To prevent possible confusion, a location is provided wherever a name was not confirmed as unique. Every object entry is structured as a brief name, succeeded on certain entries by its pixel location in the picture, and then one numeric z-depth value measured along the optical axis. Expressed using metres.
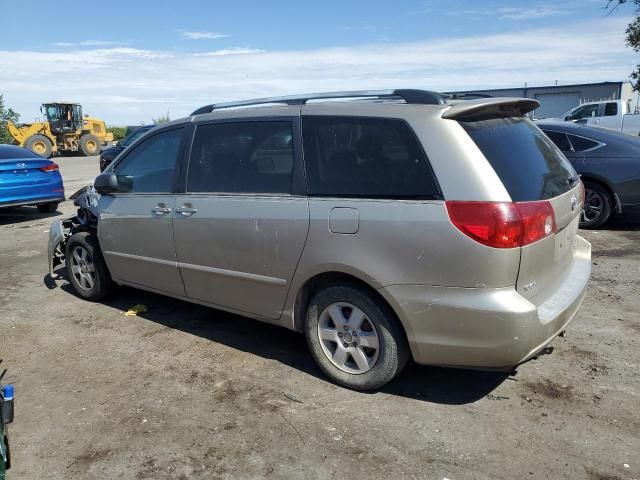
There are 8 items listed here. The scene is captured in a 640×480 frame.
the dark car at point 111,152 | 14.32
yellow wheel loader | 29.41
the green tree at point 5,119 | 32.47
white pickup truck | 21.41
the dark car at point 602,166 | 7.68
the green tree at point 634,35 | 23.28
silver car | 3.05
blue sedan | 9.72
